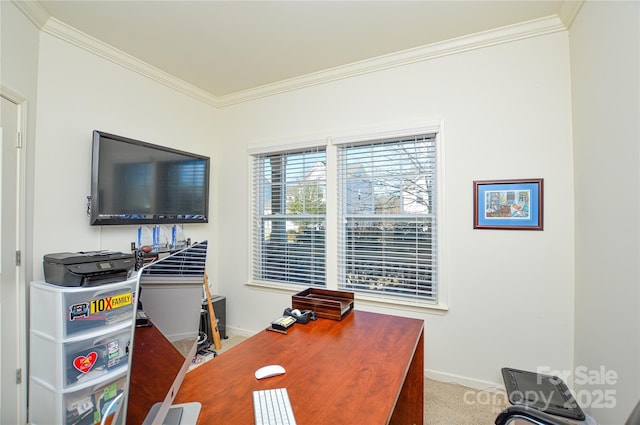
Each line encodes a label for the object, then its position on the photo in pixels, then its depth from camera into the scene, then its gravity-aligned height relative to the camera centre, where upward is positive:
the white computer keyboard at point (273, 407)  0.91 -0.63
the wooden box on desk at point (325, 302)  1.84 -0.57
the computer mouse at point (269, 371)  1.16 -0.62
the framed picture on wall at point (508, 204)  2.29 +0.09
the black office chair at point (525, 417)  1.04 -0.73
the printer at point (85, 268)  1.96 -0.36
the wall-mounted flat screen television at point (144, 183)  2.44 +0.31
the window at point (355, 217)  2.71 -0.01
